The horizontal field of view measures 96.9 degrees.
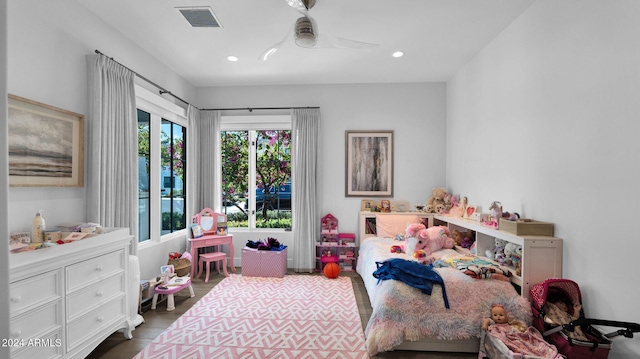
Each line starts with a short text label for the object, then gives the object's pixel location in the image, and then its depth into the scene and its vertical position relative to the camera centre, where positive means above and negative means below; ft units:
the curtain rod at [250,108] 14.74 +3.66
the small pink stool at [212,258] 12.67 -3.62
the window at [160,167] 11.20 +0.51
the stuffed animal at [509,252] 8.24 -2.13
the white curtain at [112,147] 8.05 +0.97
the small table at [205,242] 12.87 -2.97
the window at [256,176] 15.20 +0.13
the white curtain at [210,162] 14.69 +0.85
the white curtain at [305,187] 14.14 -0.43
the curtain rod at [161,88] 10.01 +3.65
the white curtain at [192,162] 13.82 +0.81
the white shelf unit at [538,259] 7.00 -2.00
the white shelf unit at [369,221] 13.51 -2.10
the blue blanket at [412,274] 7.50 -2.66
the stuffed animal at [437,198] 13.41 -0.92
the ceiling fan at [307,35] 7.45 +3.94
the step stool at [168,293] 9.78 -3.97
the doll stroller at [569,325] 5.47 -3.11
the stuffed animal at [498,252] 8.62 -2.33
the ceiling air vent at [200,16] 8.27 +4.94
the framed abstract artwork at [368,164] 14.48 +0.75
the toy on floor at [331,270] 12.97 -4.20
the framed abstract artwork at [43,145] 6.20 +0.80
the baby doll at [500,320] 6.84 -3.44
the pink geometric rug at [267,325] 7.40 -4.51
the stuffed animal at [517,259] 7.79 -2.28
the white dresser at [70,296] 5.03 -2.46
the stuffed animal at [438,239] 10.78 -2.33
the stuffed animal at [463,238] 11.09 -2.38
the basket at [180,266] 11.27 -3.52
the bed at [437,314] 7.06 -3.42
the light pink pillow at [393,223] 13.12 -2.07
